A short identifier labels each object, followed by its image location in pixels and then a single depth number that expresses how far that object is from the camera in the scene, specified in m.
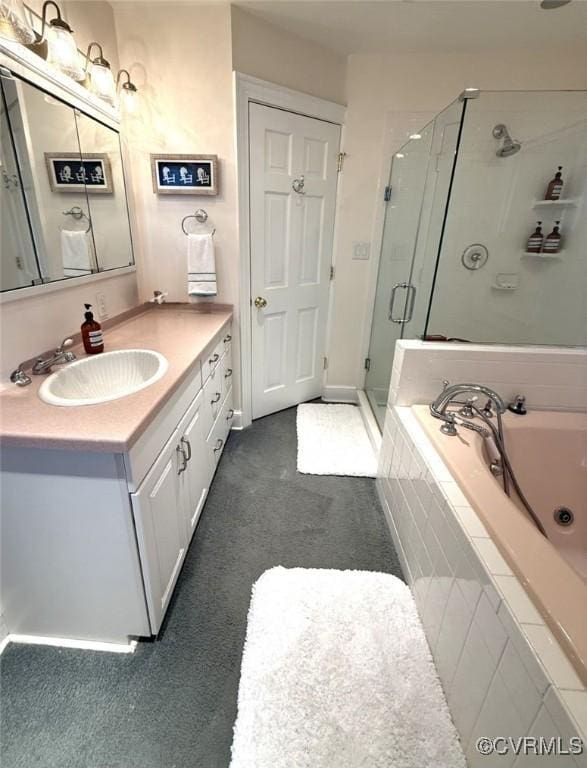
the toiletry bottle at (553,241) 2.17
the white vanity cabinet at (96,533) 0.94
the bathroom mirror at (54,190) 1.15
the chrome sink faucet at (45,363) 1.14
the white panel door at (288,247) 2.12
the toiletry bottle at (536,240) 2.22
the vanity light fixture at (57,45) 1.23
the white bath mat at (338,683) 0.95
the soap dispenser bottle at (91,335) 1.41
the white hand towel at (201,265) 2.06
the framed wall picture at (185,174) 1.96
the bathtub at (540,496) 0.81
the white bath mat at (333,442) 2.16
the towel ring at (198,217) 2.07
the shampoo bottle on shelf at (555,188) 2.13
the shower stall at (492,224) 1.84
